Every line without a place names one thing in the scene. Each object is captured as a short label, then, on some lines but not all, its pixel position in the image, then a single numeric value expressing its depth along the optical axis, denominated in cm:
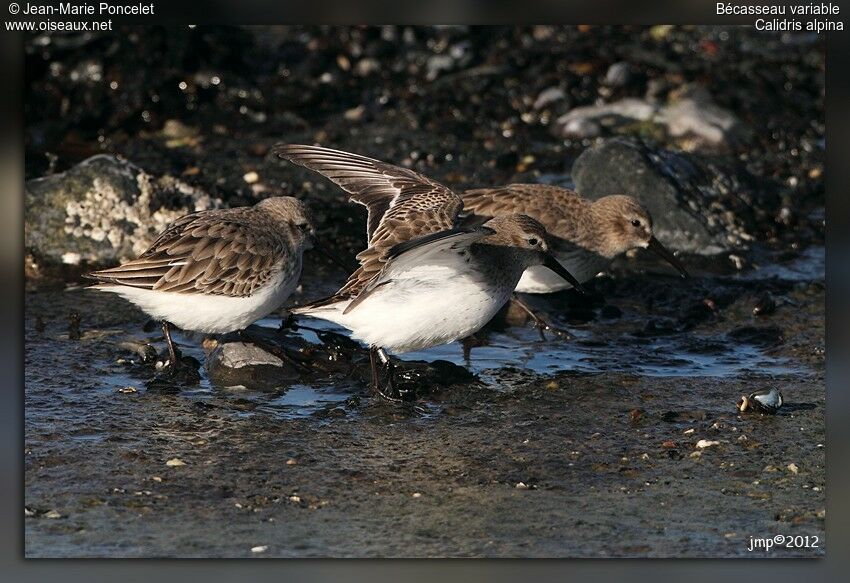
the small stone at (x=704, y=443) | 1287
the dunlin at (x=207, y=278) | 1428
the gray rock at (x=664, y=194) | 1958
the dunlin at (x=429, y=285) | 1341
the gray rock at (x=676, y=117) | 2320
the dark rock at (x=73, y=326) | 1567
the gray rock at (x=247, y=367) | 1437
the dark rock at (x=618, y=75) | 2441
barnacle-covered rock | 1806
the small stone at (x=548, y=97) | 2419
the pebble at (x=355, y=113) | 2352
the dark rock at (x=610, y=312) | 1733
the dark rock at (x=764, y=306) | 1717
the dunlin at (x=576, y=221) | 1730
